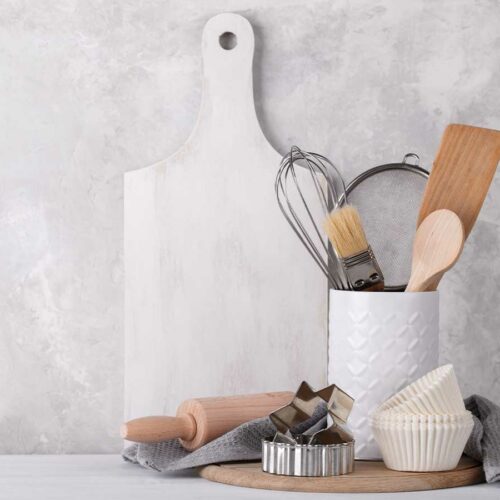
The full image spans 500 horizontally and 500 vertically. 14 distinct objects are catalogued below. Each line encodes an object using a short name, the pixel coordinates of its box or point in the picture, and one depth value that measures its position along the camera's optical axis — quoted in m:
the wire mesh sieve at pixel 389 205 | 1.49
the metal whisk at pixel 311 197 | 1.49
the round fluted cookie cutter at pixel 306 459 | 1.30
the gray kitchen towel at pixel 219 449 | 1.34
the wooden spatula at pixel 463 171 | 1.40
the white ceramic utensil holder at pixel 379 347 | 1.36
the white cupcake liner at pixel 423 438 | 1.31
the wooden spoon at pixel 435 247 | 1.35
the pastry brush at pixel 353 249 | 1.37
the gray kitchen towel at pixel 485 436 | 1.32
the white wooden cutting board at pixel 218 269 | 1.50
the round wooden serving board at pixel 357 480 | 1.29
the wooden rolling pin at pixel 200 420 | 1.35
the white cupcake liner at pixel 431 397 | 1.31
